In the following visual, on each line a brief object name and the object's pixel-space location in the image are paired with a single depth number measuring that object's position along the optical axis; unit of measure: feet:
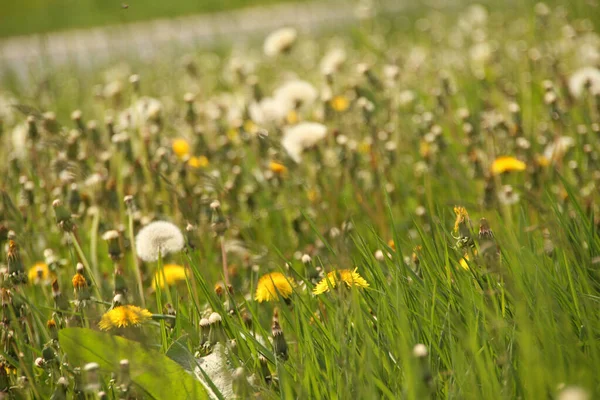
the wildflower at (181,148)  20.34
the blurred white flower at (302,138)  17.04
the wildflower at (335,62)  22.99
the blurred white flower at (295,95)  20.26
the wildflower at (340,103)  21.11
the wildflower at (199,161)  19.05
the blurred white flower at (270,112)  20.35
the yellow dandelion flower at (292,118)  21.17
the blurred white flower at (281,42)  22.29
